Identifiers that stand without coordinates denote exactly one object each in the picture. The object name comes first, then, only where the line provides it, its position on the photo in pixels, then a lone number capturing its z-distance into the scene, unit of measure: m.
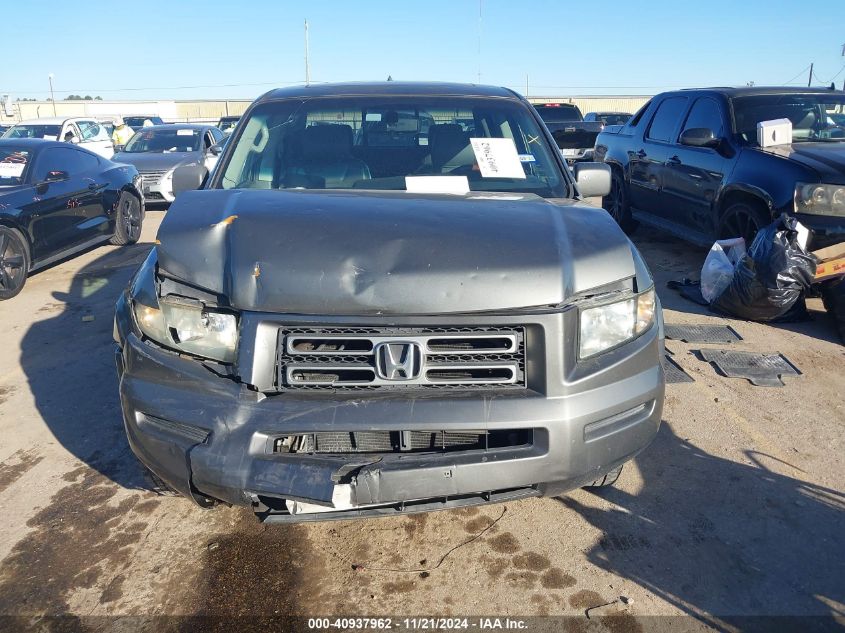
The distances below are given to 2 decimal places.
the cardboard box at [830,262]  5.20
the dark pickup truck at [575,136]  14.47
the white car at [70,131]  14.80
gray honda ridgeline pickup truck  2.19
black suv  5.34
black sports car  6.75
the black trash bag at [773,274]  5.07
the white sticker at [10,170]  7.09
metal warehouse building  48.68
